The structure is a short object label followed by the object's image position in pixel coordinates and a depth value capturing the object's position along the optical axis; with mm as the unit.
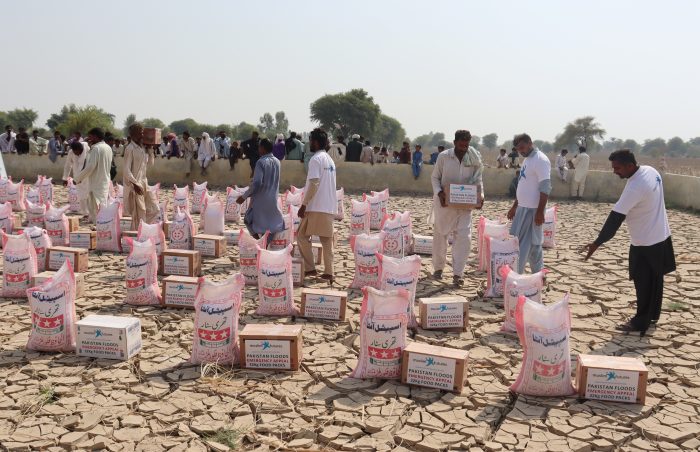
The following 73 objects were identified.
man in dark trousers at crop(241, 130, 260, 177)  15750
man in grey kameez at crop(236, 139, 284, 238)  6758
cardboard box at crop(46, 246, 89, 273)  6742
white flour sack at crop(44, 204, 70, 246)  7992
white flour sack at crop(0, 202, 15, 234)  8523
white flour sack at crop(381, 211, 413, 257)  7465
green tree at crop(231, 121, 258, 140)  87188
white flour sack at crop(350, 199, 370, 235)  9125
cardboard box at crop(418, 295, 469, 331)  5184
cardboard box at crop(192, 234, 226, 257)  7836
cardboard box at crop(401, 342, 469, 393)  4012
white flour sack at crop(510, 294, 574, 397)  3910
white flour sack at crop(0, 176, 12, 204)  11367
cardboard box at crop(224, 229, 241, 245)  8539
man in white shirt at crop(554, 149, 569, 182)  16734
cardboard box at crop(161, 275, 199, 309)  5574
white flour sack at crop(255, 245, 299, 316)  5340
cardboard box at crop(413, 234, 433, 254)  8250
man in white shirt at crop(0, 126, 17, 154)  18000
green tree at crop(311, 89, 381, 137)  66500
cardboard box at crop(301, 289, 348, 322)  5375
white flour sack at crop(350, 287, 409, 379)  4145
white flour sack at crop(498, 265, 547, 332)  5160
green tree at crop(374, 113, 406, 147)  89125
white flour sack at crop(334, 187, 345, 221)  10955
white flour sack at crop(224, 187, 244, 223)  10742
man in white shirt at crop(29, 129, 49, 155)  18461
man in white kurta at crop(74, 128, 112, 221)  8766
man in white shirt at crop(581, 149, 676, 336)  5023
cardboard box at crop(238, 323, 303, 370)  4238
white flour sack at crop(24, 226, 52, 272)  6859
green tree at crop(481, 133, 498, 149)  143250
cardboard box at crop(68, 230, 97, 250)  7867
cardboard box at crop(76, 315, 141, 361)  4367
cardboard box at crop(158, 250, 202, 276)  6691
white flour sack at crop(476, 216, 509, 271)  7082
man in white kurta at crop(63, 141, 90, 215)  9594
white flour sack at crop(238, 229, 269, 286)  6348
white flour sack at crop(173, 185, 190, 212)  10534
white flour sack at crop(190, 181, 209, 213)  11688
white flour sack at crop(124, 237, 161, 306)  5684
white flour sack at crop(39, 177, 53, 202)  11734
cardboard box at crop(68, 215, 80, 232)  8586
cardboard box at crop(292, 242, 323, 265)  7430
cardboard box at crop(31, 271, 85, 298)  5641
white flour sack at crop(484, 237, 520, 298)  6156
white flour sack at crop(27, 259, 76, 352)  4469
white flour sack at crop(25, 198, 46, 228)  9289
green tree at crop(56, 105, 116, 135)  44312
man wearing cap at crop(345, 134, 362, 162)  18172
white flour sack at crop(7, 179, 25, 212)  11320
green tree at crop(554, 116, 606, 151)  72125
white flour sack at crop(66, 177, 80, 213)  11516
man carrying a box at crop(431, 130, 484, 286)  6613
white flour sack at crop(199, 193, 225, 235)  8906
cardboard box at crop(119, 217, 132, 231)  8781
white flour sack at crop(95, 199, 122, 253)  8023
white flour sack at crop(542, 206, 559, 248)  9117
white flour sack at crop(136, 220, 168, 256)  6863
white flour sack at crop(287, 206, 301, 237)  8008
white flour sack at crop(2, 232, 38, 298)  5750
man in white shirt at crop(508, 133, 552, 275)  6145
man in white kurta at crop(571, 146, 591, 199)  15724
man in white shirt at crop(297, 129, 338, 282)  6227
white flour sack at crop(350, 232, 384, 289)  6273
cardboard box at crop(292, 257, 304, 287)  6488
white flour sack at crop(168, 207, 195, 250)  7773
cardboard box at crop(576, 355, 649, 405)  3891
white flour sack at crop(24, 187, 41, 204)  10586
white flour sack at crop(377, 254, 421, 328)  5262
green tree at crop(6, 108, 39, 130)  71500
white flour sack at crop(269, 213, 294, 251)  7566
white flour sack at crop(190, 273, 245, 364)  4312
